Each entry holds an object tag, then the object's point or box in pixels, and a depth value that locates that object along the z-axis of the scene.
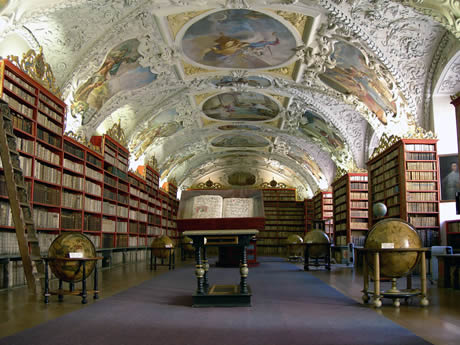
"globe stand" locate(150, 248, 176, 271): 15.32
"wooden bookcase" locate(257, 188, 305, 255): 35.06
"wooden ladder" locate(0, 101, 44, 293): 8.05
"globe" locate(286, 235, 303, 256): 19.92
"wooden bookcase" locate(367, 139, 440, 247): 13.20
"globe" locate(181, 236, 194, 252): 24.75
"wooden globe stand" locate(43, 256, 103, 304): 7.23
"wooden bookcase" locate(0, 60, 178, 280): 9.70
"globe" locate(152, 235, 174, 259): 15.13
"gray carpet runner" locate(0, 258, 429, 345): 4.74
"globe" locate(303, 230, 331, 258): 14.92
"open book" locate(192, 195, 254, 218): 7.14
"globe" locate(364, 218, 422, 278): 7.17
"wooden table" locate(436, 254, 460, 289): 9.49
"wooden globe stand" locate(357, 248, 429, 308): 6.96
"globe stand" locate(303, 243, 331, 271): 14.97
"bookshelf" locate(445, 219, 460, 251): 12.34
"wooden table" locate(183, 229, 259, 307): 7.05
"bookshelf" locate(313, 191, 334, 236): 29.02
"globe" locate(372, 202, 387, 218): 10.34
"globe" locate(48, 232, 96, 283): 7.38
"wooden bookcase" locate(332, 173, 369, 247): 19.91
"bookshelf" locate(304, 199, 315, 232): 34.19
